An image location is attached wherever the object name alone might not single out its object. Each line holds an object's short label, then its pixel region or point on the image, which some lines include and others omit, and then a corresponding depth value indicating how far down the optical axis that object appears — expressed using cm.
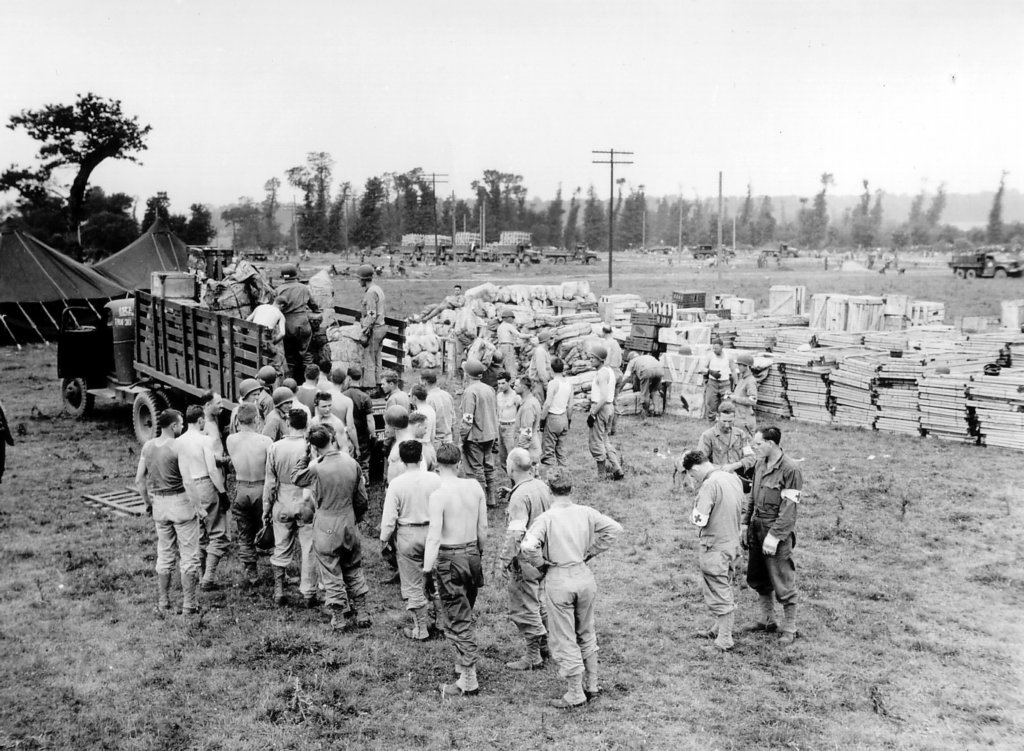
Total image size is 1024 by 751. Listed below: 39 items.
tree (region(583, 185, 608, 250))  9969
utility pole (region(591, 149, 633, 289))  4282
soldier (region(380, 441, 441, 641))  688
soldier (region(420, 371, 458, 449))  966
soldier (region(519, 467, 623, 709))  593
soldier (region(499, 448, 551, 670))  646
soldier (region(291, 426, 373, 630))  704
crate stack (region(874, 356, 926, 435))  1445
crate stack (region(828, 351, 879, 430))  1494
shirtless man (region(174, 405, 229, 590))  752
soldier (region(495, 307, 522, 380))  1414
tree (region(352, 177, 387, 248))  7644
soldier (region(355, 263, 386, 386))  1192
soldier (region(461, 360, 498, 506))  1027
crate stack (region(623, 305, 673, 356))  1959
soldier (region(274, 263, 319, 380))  1148
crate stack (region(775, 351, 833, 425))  1557
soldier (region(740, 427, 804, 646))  702
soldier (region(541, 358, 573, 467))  1112
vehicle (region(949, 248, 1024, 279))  4962
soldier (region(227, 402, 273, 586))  786
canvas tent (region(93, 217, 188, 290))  2878
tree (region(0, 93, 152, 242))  3338
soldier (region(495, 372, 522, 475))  1091
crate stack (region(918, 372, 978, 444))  1380
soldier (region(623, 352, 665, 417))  1621
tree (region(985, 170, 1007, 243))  8656
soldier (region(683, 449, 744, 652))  690
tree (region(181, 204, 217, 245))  4462
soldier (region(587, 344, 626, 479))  1156
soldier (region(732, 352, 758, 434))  1200
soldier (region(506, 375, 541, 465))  1059
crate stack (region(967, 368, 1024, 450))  1329
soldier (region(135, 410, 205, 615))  739
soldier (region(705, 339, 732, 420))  1528
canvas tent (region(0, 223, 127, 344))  2462
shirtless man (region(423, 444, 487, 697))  630
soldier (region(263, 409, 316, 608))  746
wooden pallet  1052
